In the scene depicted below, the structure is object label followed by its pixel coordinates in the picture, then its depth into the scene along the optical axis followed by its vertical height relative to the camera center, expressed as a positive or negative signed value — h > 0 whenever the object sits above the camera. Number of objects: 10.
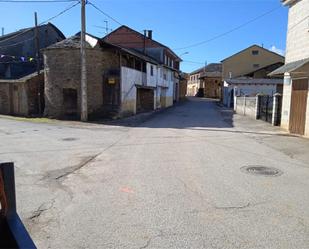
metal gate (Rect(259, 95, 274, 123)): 17.74 -0.48
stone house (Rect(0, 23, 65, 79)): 27.46 +4.90
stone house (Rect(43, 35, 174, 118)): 17.72 +1.19
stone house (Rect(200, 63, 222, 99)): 54.96 +3.19
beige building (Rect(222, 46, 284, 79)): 41.66 +5.94
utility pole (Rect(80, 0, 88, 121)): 15.89 +1.30
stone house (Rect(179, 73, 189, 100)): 48.97 +1.84
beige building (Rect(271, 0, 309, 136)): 11.23 +1.25
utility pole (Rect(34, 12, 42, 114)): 20.23 +2.47
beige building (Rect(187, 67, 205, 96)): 61.77 +3.74
